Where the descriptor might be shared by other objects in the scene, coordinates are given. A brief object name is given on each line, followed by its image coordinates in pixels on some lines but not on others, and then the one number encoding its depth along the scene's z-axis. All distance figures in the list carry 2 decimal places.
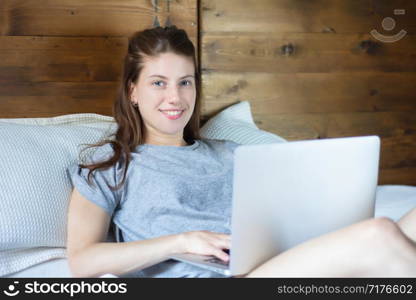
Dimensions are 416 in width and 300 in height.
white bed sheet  1.39
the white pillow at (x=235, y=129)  1.92
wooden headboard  1.87
